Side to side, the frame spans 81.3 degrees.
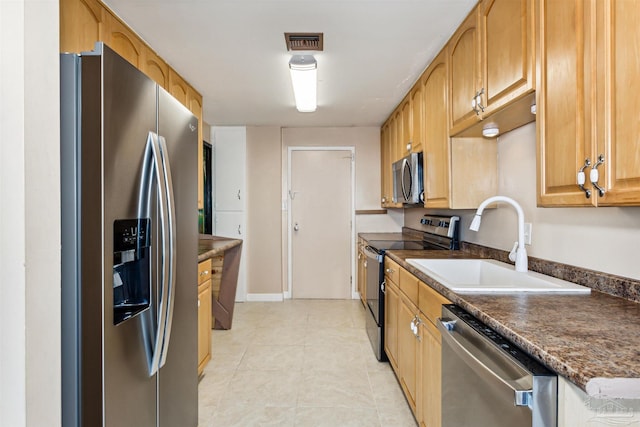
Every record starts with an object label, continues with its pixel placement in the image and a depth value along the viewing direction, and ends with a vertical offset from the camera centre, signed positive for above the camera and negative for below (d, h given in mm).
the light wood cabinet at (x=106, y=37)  1582 +915
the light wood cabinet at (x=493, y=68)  1417 +651
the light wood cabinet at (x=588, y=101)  935 +317
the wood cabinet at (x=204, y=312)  2510 -691
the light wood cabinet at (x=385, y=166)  4272 +560
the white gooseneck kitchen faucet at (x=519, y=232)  1787 -97
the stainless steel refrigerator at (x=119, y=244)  1043 -97
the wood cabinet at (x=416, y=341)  1639 -683
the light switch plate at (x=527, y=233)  1934 -110
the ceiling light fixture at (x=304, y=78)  2438 +963
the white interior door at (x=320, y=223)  4844 -130
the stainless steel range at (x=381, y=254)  2859 -330
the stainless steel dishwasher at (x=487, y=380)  814 -427
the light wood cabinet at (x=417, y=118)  2877 +762
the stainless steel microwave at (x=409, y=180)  2852 +271
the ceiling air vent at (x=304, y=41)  2168 +1030
